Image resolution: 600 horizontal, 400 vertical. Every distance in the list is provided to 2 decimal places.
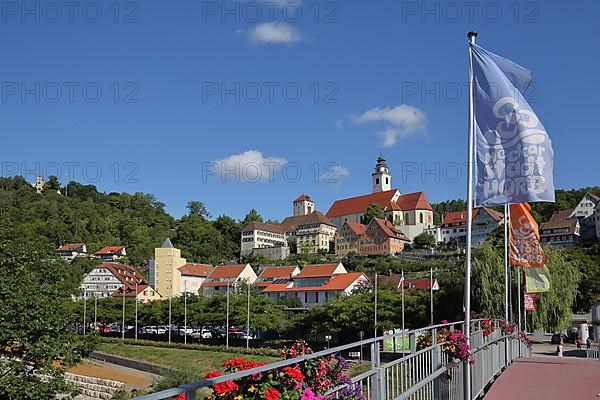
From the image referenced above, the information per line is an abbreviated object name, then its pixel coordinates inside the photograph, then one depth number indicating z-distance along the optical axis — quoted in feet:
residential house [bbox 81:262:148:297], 312.29
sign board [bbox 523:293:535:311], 73.10
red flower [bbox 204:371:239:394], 12.85
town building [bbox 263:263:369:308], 226.17
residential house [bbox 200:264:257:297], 315.37
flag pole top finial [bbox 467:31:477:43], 33.27
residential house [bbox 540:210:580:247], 352.69
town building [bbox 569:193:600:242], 361.10
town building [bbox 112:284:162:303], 285.06
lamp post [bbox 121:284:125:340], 213.46
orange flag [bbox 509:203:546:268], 61.21
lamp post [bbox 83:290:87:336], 225.39
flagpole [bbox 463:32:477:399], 30.27
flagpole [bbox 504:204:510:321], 58.46
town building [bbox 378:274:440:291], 210.96
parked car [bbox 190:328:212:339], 203.76
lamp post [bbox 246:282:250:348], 176.13
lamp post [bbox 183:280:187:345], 195.48
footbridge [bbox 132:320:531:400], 13.96
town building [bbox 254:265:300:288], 278.05
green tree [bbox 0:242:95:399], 65.92
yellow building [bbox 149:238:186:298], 324.60
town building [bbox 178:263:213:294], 328.29
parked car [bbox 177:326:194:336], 221.35
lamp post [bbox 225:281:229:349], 182.60
